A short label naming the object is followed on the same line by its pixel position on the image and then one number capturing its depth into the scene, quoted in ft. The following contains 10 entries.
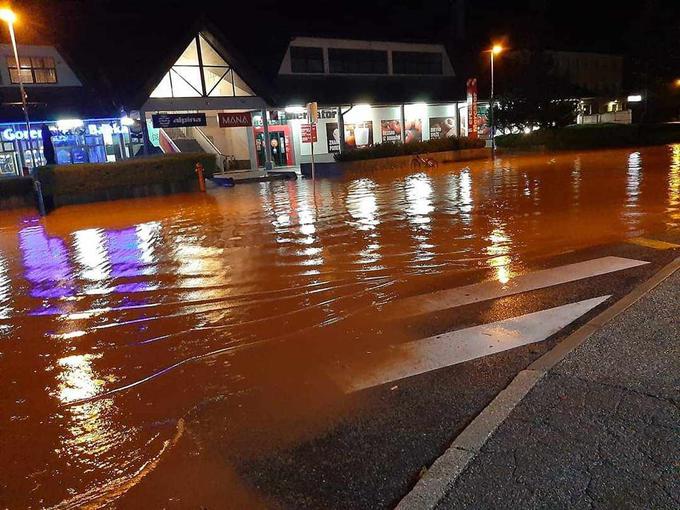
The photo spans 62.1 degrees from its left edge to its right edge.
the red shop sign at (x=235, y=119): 94.73
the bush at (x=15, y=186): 71.77
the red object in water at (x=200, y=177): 74.38
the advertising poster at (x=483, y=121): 135.85
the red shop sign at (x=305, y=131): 87.37
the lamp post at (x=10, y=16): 58.95
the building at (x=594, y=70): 156.25
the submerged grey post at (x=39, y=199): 58.80
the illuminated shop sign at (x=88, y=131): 93.86
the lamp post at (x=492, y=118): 107.45
